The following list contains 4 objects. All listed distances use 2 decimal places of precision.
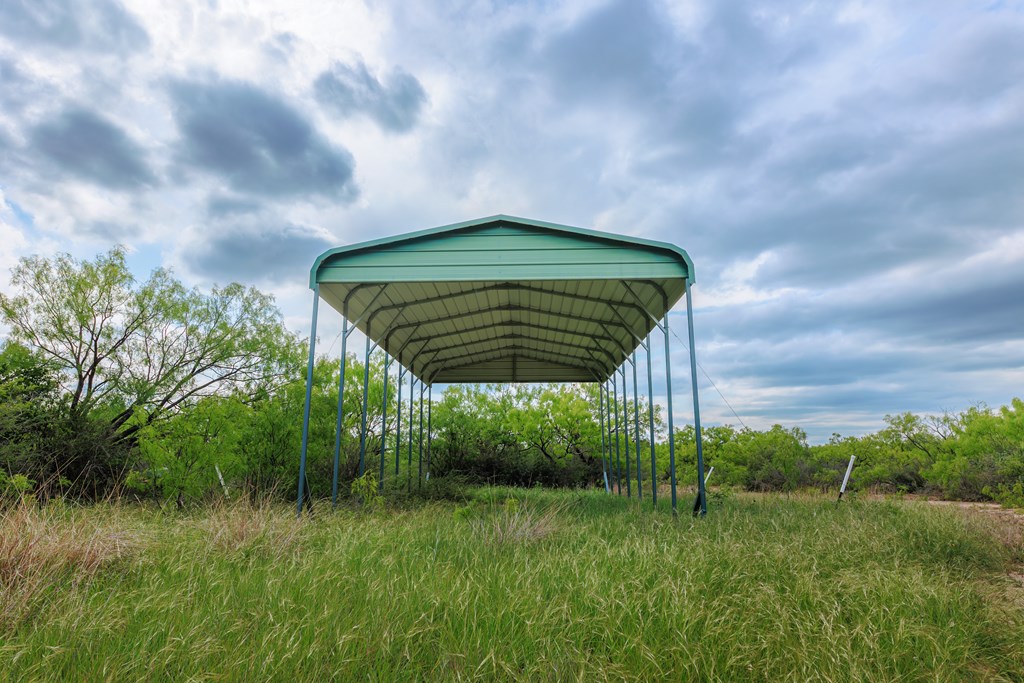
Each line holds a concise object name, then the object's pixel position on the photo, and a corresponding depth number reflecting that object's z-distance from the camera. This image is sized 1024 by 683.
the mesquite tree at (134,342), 16.20
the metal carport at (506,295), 9.10
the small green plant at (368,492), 9.74
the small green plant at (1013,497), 11.45
